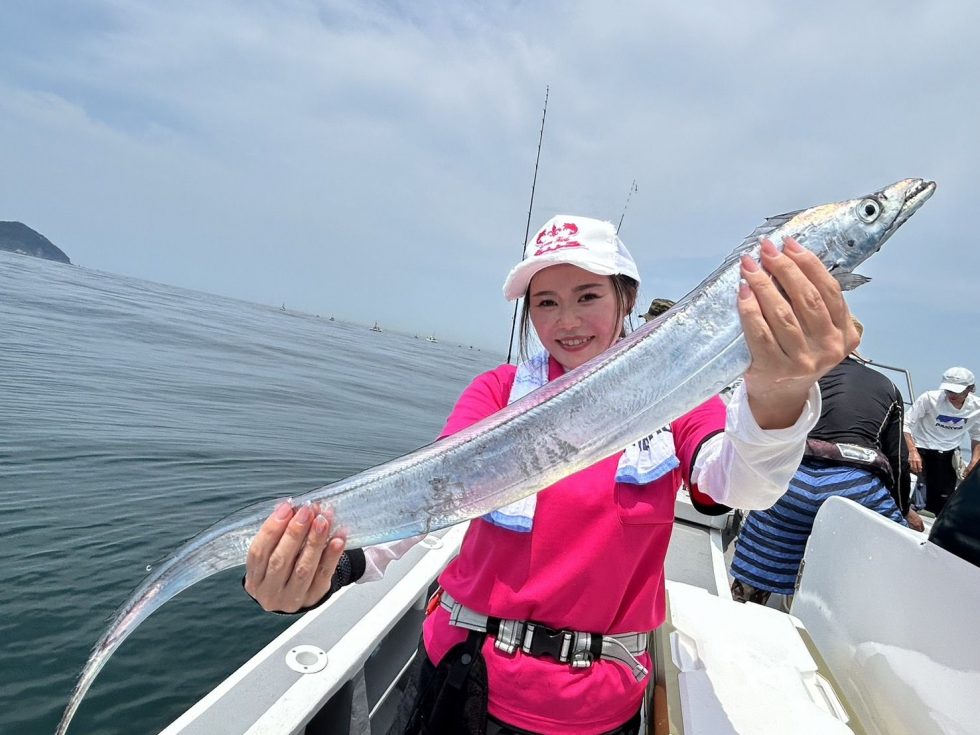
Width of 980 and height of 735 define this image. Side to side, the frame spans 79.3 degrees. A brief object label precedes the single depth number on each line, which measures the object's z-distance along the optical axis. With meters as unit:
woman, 0.72
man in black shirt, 1.38
